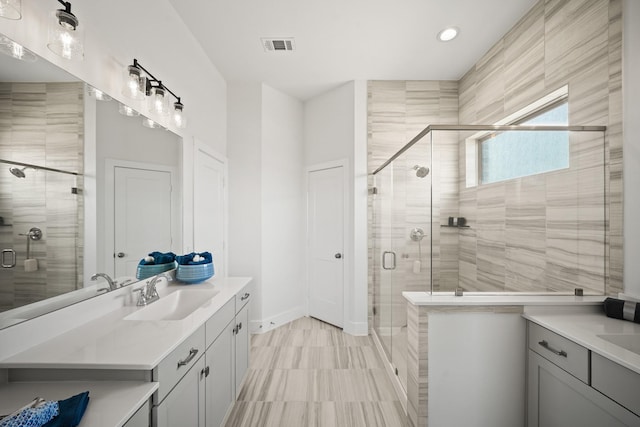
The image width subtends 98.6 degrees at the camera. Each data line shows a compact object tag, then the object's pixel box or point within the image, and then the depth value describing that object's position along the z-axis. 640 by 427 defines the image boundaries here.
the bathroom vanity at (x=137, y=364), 0.89
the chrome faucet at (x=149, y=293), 1.57
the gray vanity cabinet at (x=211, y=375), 1.07
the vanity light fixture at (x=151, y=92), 1.58
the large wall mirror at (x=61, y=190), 0.97
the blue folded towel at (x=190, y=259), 2.04
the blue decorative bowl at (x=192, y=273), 1.99
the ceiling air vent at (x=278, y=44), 2.58
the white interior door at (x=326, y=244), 3.40
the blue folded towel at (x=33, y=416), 0.66
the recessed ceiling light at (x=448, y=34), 2.42
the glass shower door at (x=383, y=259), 2.54
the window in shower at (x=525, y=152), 1.75
